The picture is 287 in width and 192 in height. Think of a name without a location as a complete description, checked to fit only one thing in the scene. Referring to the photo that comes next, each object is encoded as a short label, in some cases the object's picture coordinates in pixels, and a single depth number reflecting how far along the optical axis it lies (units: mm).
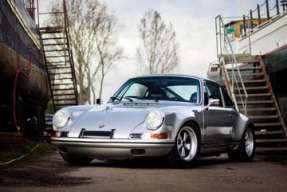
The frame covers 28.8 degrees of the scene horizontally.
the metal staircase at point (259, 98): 13680
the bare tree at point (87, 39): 39812
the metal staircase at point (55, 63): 20797
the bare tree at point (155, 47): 46844
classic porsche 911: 7496
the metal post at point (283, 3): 20205
